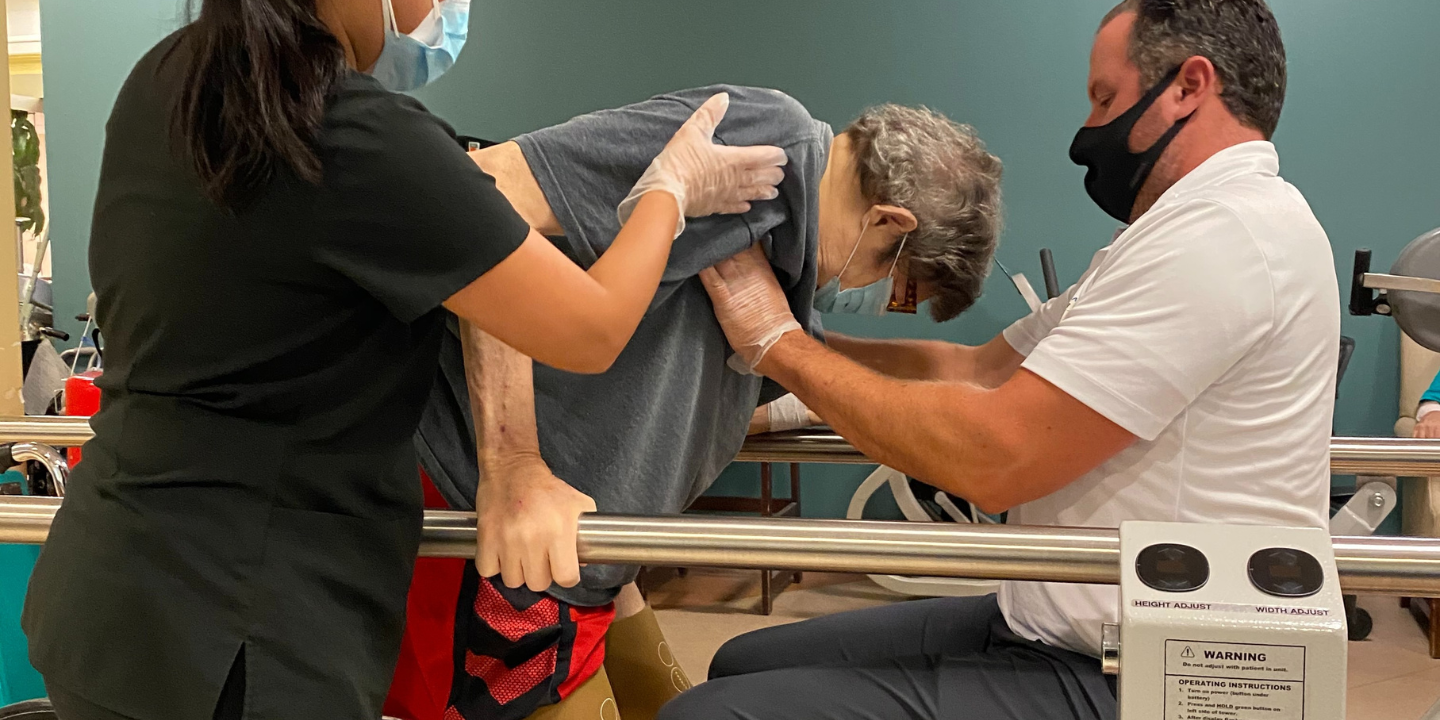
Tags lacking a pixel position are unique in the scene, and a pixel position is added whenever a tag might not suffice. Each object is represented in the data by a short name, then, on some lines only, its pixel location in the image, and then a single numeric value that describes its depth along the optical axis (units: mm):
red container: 2477
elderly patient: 1260
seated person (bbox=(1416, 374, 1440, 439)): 3320
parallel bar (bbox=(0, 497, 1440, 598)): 895
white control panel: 743
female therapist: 846
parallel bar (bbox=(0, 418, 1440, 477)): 1395
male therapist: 1175
